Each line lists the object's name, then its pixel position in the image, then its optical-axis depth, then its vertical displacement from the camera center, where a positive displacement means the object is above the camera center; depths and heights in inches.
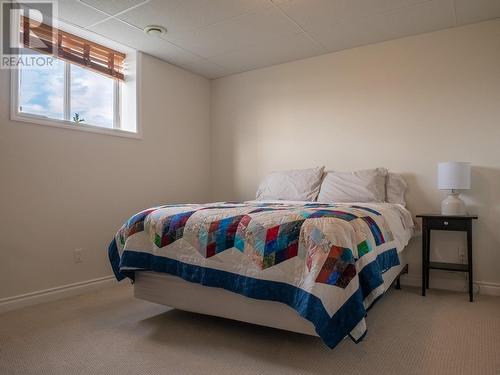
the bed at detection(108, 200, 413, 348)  64.1 -16.2
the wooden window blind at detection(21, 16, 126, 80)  112.7 +48.0
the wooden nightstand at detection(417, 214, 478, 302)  108.3 -14.1
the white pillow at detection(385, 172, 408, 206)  124.9 -0.9
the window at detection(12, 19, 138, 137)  112.0 +34.1
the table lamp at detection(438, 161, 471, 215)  110.3 +1.6
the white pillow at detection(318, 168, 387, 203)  122.5 -0.2
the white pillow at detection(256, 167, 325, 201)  133.6 +0.4
